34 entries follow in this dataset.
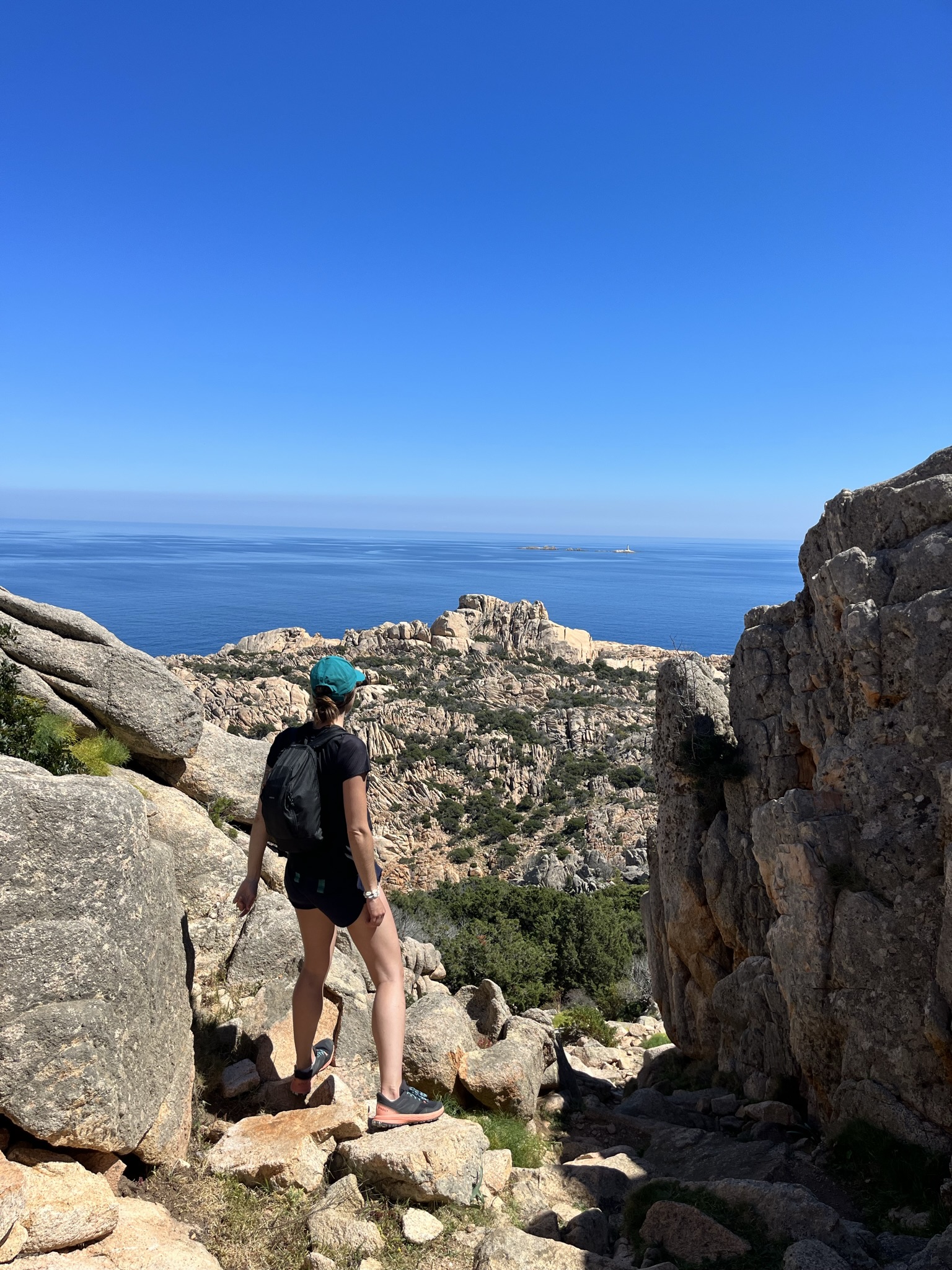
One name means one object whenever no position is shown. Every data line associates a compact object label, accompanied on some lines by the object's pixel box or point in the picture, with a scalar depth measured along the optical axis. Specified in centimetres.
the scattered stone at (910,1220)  499
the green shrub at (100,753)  732
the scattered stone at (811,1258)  408
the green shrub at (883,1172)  543
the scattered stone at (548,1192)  496
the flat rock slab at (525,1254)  394
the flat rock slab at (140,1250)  336
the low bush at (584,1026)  1444
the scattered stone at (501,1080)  715
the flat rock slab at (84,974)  392
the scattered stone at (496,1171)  484
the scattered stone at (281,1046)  599
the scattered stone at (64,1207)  344
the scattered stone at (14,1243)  324
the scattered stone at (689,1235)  462
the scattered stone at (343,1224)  402
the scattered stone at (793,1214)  464
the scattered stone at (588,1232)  486
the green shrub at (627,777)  3916
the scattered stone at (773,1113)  773
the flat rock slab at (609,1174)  600
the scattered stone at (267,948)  696
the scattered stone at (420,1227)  411
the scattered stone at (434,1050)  685
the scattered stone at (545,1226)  474
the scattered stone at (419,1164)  432
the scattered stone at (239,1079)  558
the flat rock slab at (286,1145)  445
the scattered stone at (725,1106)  884
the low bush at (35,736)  607
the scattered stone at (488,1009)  980
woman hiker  471
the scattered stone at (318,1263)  385
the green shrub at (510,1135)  642
